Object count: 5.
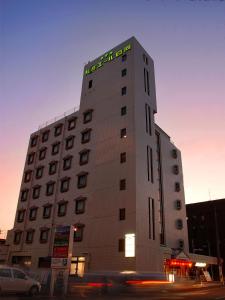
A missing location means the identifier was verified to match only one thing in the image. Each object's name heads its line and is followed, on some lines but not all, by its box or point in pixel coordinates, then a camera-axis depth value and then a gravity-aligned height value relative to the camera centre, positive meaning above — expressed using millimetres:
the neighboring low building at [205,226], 56002 +7167
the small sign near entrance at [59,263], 19396 -821
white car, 16479 -2084
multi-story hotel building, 31519 +10834
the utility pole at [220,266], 39610 -1112
